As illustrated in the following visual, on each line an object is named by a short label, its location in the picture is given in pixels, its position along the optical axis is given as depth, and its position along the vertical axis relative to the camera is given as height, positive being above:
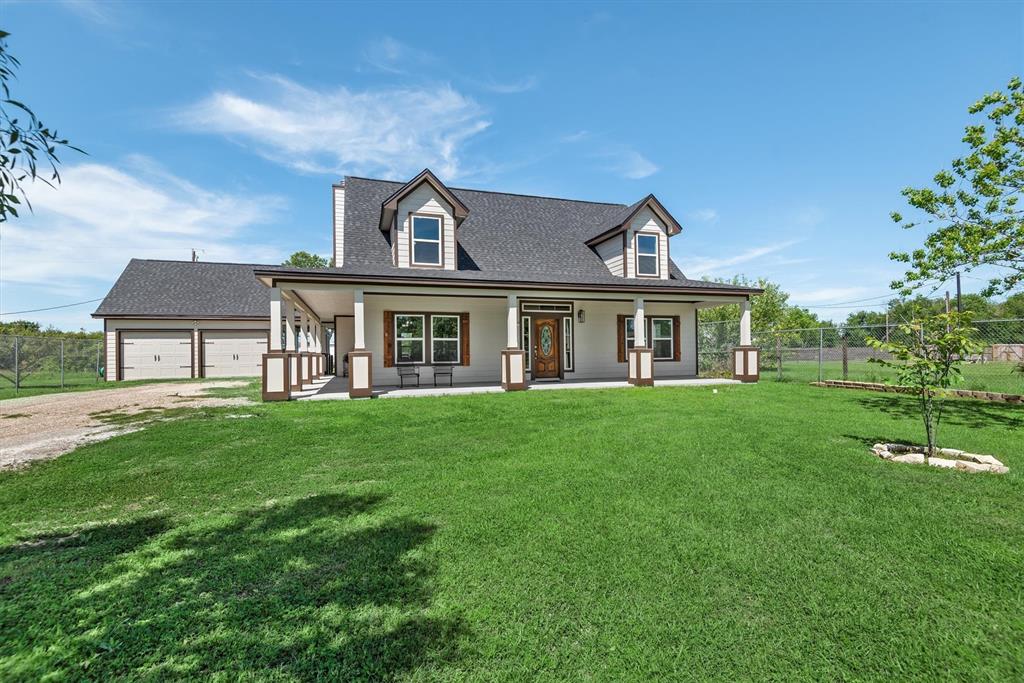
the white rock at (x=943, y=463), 5.03 -1.47
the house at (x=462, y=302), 12.62 +1.71
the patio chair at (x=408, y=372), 13.68 -0.75
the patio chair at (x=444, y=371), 13.93 -0.75
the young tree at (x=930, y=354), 5.50 -0.16
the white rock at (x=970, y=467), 4.84 -1.47
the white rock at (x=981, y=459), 5.03 -1.44
